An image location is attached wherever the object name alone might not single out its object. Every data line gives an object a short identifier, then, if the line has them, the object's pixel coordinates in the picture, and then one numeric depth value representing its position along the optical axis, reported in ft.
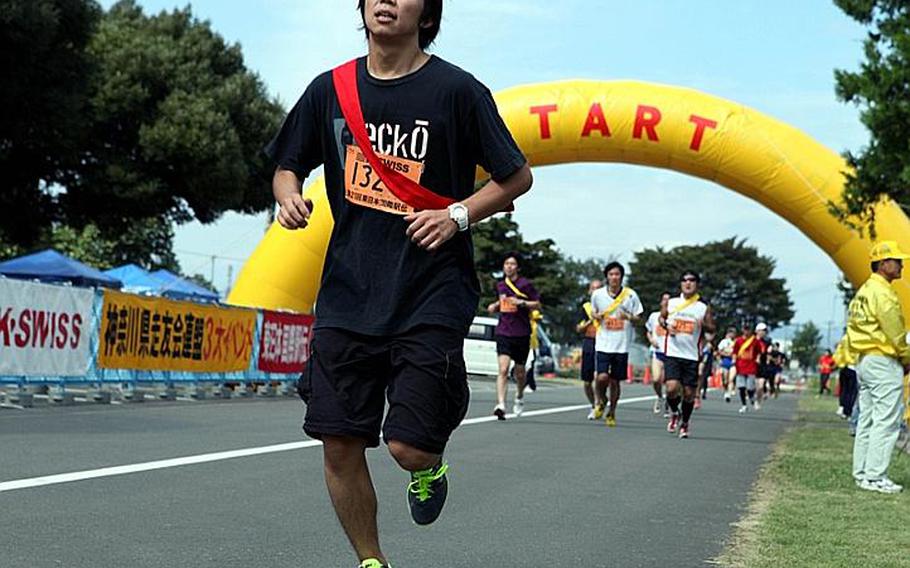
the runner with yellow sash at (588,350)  65.05
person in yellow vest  34.68
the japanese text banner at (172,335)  56.95
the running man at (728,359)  120.98
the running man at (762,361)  97.60
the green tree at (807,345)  427.33
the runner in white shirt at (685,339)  53.26
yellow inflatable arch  78.64
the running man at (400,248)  14.79
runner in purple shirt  58.03
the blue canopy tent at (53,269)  98.43
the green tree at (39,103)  102.27
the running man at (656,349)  70.28
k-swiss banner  48.98
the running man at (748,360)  97.04
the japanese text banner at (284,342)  73.36
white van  152.05
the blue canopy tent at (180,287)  115.90
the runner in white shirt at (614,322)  57.98
